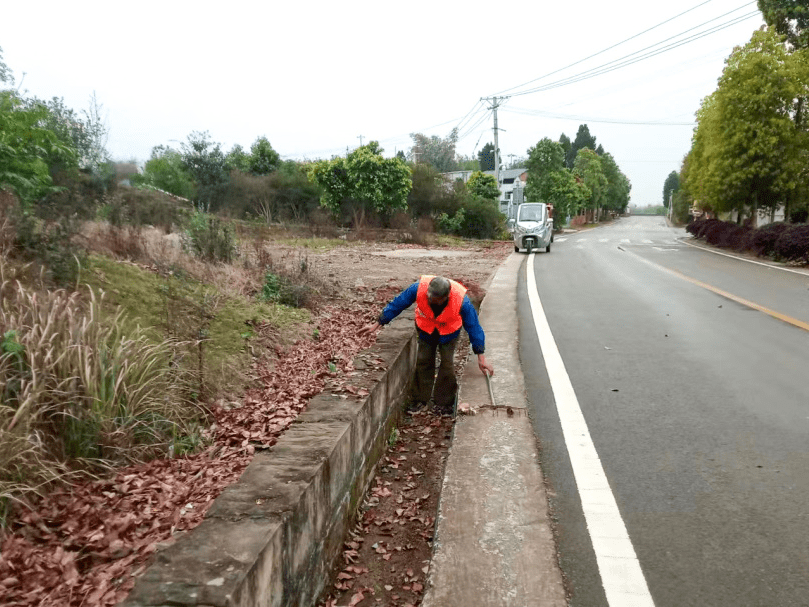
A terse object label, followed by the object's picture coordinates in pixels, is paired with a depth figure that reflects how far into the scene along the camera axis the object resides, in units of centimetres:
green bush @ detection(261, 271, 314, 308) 772
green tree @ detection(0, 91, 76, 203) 652
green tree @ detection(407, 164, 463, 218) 3462
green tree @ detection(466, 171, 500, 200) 4153
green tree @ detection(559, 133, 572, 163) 11510
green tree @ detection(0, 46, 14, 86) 750
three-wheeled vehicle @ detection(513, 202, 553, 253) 2580
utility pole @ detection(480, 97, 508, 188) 4449
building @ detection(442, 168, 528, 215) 8981
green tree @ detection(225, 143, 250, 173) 3594
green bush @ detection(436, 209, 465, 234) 3497
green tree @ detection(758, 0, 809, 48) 2700
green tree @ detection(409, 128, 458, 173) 9350
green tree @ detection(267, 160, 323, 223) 3347
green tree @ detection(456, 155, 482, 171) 11062
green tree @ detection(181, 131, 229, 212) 3316
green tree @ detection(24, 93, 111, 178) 1644
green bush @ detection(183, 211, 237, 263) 892
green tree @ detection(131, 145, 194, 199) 3284
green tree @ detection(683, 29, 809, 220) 2577
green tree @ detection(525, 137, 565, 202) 5800
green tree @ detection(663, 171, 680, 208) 16999
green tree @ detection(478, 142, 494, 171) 11581
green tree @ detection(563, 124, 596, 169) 12138
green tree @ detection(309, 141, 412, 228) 3053
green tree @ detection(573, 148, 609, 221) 8638
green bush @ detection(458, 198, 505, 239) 3559
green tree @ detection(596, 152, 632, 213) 10534
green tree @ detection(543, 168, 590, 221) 5781
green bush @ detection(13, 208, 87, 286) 529
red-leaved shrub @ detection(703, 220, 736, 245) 3024
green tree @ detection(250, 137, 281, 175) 3653
